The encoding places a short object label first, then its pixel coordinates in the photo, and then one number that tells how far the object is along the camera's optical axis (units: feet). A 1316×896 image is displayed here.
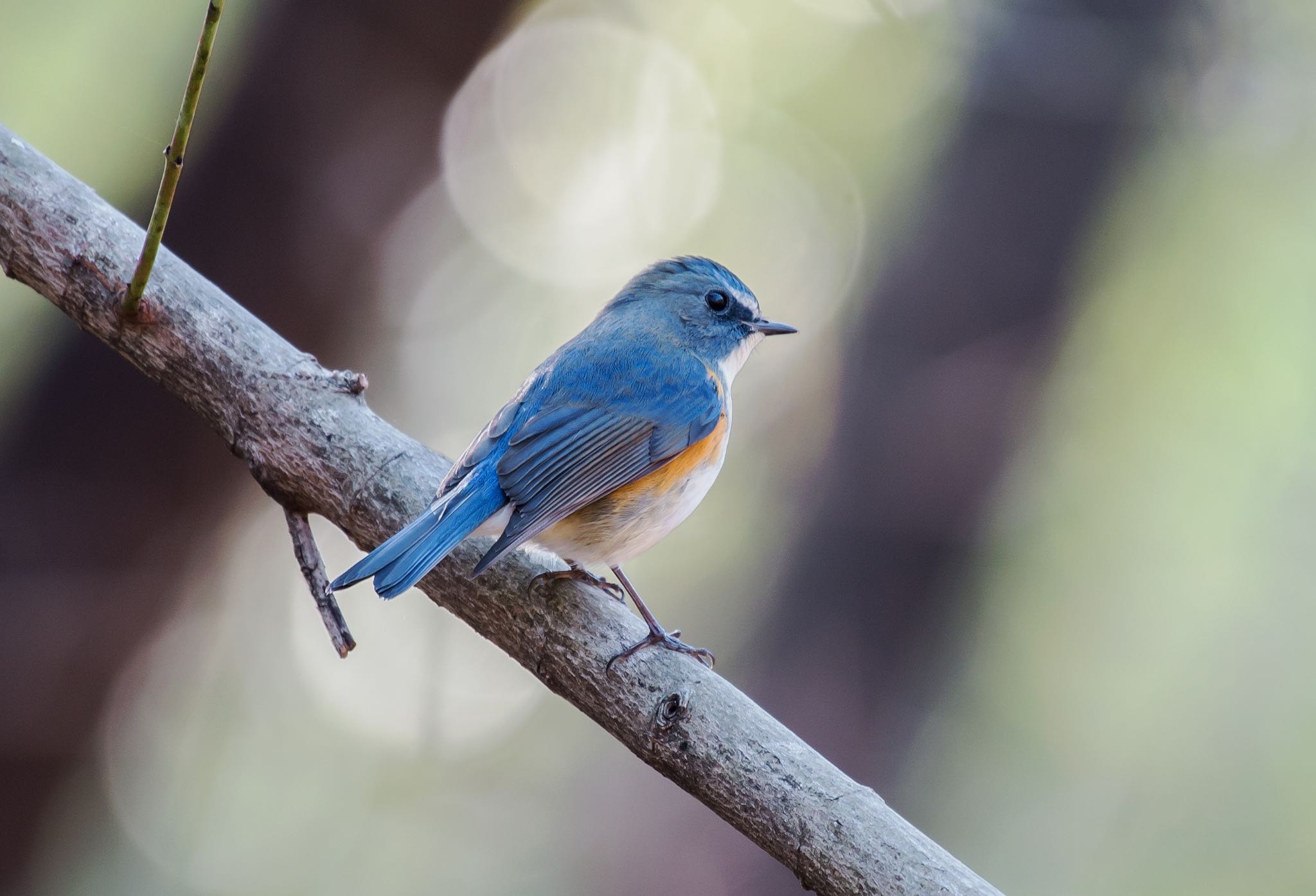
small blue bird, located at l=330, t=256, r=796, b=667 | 14.73
